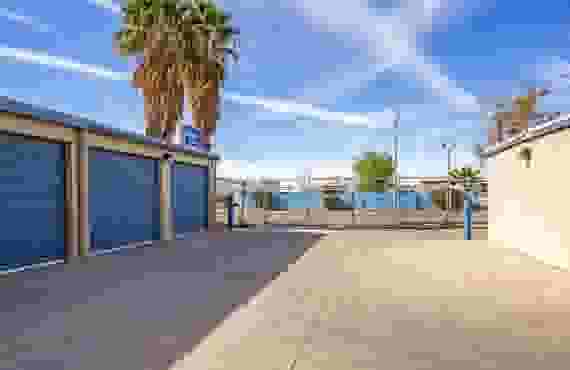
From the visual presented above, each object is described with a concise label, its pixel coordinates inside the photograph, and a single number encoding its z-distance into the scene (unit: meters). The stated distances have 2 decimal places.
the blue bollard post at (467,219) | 14.41
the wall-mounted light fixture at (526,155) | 10.65
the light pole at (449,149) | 41.88
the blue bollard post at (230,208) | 19.37
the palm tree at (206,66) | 21.23
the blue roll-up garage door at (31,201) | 8.46
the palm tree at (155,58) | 20.38
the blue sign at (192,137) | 19.62
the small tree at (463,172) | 41.66
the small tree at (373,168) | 43.88
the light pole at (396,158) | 32.97
